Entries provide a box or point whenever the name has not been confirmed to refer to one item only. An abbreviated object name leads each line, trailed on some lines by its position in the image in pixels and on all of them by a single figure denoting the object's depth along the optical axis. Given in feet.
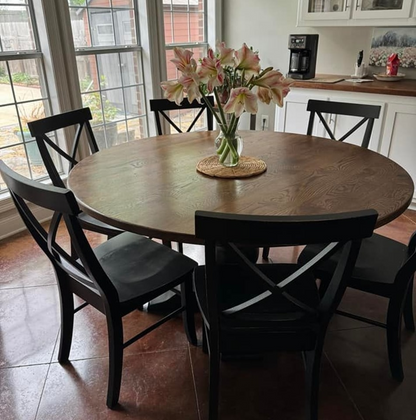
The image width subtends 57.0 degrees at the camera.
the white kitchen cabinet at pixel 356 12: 9.59
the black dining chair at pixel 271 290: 3.09
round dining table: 4.40
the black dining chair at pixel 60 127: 6.46
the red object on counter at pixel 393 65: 10.50
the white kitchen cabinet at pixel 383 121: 9.48
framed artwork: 10.69
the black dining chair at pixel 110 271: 3.96
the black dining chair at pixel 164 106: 8.37
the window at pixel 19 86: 8.62
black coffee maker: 10.96
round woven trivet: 5.49
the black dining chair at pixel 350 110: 7.34
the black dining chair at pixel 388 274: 4.88
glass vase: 5.65
